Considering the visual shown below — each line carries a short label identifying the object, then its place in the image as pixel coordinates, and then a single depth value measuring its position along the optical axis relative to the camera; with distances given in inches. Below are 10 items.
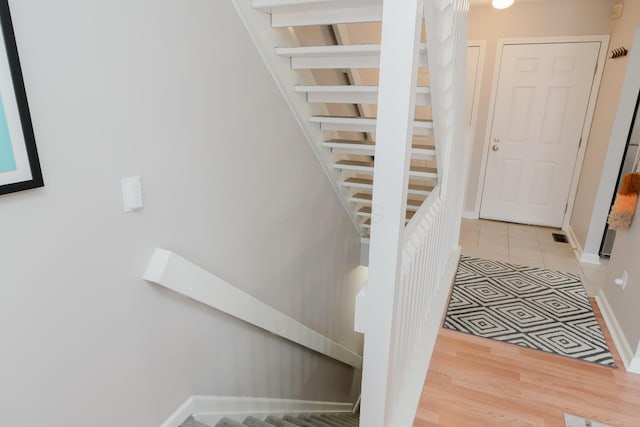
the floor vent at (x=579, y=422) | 65.9
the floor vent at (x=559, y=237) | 160.4
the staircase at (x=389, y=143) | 42.8
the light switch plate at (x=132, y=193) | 49.6
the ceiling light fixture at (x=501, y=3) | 130.2
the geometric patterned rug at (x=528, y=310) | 88.6
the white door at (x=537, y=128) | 160.6
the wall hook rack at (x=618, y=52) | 127.7
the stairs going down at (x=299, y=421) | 68.4
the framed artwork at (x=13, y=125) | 35.4
